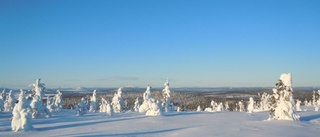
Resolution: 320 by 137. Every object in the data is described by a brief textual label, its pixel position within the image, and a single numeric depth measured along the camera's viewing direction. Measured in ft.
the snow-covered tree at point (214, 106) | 340.35
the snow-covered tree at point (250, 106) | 230.89
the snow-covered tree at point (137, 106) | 323.98
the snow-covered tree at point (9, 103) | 253.61
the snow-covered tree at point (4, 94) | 267.18
